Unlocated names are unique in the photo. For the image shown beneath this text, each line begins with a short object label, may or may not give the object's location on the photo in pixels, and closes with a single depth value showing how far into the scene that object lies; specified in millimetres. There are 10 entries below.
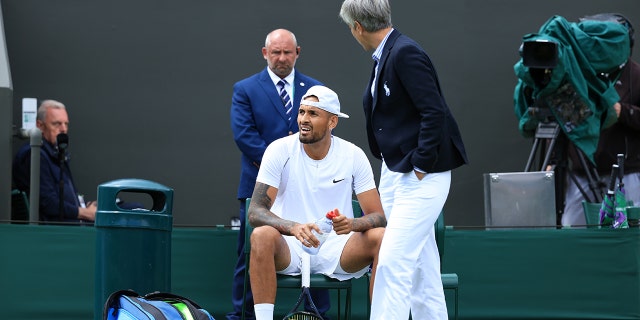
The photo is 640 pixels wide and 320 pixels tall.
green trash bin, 11539
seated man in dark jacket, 15008
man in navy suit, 13203
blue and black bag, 9758
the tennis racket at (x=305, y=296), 11133
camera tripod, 15484
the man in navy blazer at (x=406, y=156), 10281
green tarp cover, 15148
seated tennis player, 11617
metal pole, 13898
